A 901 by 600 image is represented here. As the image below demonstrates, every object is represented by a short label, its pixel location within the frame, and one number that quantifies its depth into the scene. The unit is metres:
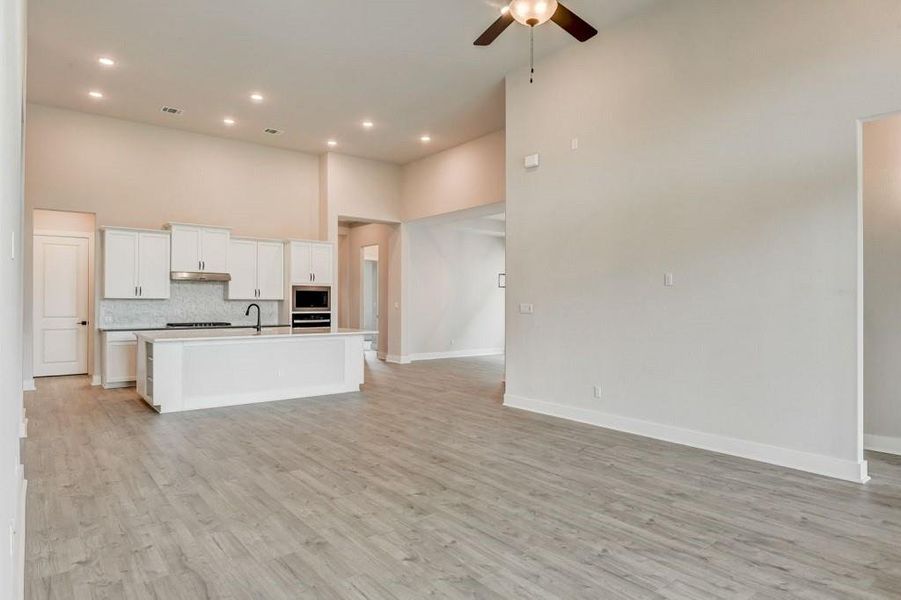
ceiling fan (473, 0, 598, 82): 3.63
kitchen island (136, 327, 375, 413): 5.70
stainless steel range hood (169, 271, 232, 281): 7.76
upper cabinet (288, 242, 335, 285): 8.80
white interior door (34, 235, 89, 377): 8.11
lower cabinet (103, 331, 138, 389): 7.28
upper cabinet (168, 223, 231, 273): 7.79
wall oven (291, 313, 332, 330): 8.83
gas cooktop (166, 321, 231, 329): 7.88
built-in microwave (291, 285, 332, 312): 8.84
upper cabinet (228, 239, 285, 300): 8.37
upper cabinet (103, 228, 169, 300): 7.30
